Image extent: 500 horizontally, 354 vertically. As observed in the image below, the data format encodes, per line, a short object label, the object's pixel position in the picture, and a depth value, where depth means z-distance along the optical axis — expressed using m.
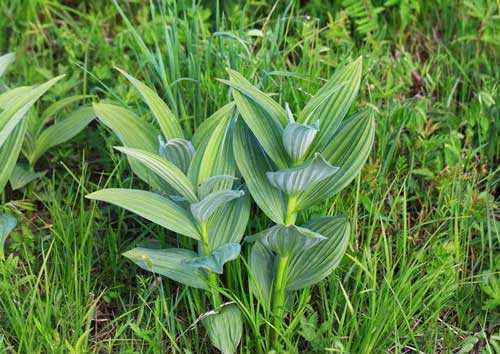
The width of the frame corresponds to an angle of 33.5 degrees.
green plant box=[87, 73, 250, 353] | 2.16
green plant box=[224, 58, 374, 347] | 2.14
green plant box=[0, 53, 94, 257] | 2.37
